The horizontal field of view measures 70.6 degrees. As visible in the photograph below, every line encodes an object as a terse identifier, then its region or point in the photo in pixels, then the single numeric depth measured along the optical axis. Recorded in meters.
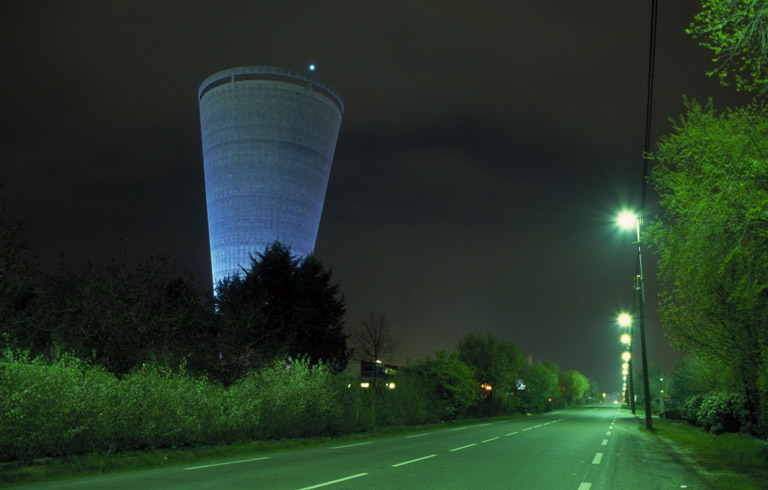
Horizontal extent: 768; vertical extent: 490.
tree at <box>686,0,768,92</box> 5.98
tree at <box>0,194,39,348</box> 17.66
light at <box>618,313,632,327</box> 42.47
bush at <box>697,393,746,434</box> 21.47
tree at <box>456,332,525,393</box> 52.31
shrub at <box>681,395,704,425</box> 29.17
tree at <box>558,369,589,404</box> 117.77
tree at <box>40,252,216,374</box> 20.77
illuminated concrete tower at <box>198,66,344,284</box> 80.75
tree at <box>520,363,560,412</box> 63.44
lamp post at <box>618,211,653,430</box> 25.55
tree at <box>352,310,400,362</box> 39.56
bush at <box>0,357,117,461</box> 10.62
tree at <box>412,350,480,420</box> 35.56
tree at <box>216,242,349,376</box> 38.97
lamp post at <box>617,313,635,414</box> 42.81
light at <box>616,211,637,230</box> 18.98
